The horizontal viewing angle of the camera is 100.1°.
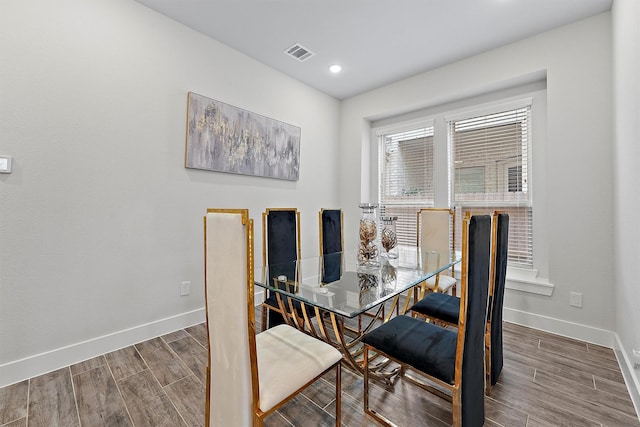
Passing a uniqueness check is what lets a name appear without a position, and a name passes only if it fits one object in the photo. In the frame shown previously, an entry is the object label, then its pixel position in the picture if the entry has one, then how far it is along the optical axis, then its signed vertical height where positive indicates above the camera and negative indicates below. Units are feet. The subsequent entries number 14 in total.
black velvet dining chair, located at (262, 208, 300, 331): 6.69 -0.89
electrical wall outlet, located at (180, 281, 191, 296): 8.40 -2.35
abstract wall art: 8.52 +2.63
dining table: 4.43 -1.35
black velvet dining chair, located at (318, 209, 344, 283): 8.02 -0.74
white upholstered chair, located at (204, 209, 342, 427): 3.18 -1.75
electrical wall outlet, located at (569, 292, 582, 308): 7.86 -2.46
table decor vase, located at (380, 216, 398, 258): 6.98 -0.58
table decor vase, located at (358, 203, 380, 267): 6.76 -0.52
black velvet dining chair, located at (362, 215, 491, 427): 3.68 -2.11
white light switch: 5.63 +1.04
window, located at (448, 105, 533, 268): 9.45 +1.74
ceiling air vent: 9.43 +5.89
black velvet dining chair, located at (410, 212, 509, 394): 4.97 -2.15
